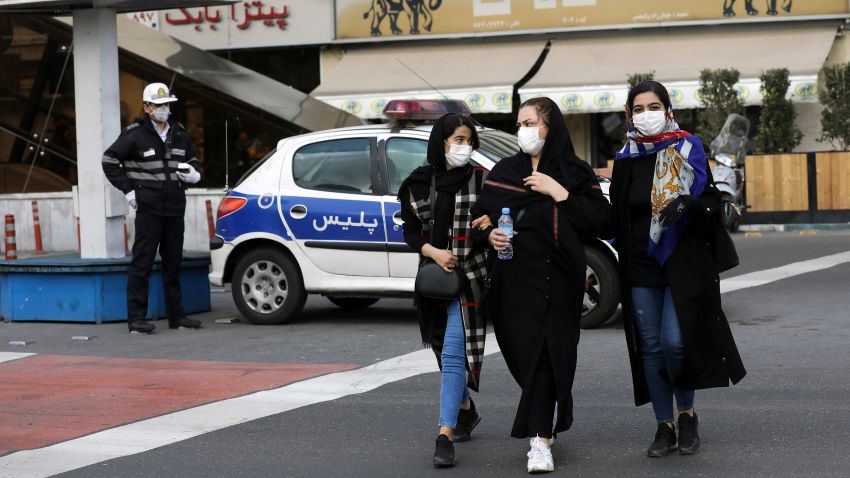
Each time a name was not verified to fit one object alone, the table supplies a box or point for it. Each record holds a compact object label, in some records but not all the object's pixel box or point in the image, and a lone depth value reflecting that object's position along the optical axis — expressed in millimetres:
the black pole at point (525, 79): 25219
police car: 10766
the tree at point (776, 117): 22891
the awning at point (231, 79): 21641
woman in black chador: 5754
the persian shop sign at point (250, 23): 28234
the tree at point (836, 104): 22516
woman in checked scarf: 6035
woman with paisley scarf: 5766
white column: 12031
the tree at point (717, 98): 22828
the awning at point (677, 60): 23984
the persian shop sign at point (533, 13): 25344
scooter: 20703
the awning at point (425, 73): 25672
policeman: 10805
